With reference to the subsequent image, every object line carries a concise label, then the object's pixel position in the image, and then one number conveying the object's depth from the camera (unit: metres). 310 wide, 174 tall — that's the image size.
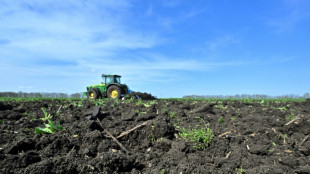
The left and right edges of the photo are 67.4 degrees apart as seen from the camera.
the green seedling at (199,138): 3.56
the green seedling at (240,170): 2.96
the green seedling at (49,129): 4.27
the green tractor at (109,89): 17.31
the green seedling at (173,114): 5.53
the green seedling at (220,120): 5.28
